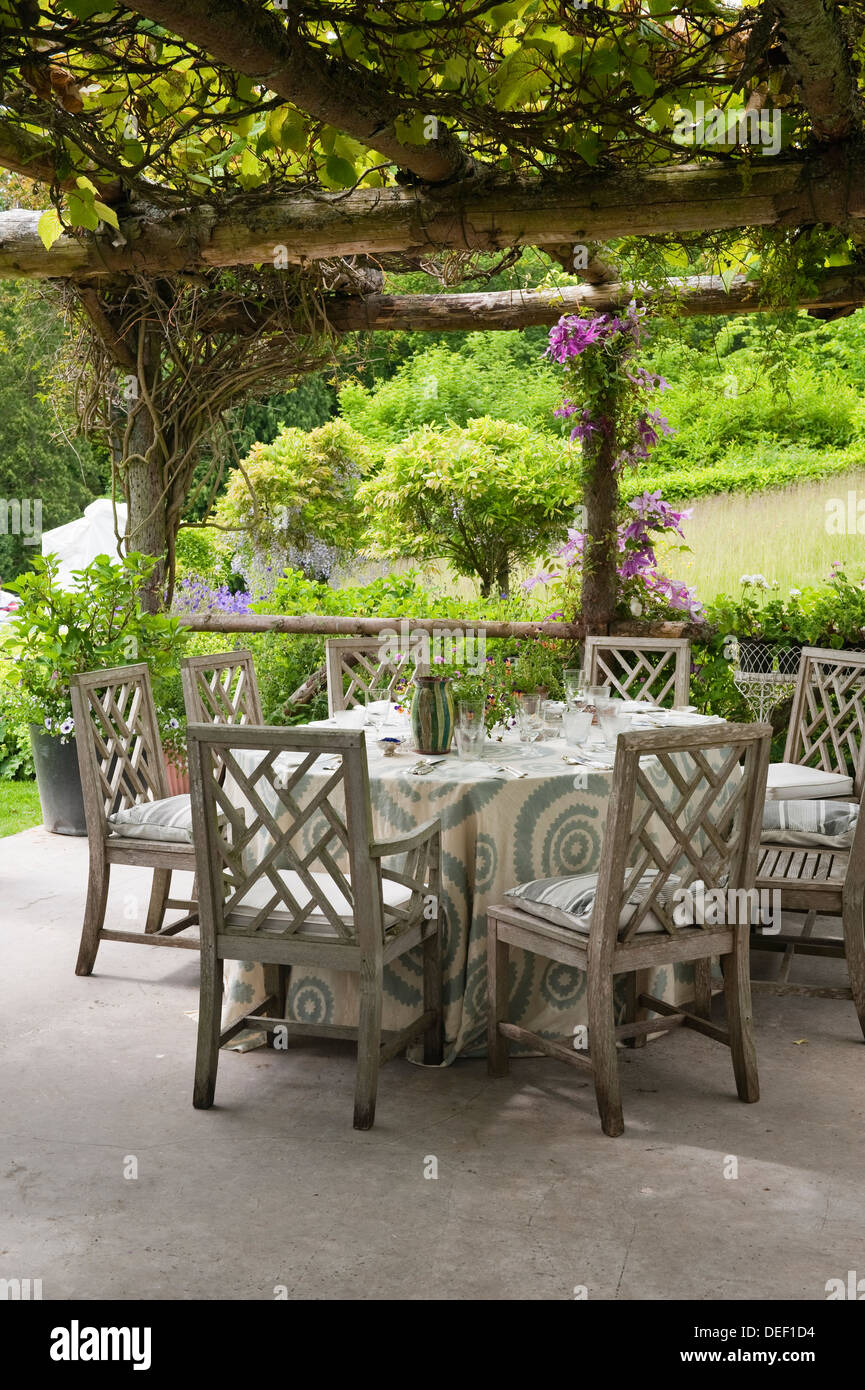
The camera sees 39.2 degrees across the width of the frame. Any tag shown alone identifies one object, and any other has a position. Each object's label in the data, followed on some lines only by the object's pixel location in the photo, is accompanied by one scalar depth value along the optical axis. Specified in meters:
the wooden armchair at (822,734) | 4.36
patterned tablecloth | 3.47
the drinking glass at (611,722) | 3.92
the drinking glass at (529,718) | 4.00
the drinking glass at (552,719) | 4.12
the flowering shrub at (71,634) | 5.62
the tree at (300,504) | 12.40
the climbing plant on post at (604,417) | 5.98
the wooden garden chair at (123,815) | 4.11
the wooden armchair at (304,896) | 2.99
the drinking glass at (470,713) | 3.74
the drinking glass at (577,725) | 3.85
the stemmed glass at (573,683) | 4.11
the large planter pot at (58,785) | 5.89
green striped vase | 3.78
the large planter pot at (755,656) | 6.00
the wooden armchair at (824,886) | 3.66
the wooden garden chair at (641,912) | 3.01
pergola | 2.96
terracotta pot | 6.49
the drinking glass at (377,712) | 4.30
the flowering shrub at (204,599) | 8.41
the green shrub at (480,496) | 9.00
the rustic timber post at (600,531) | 6.19
